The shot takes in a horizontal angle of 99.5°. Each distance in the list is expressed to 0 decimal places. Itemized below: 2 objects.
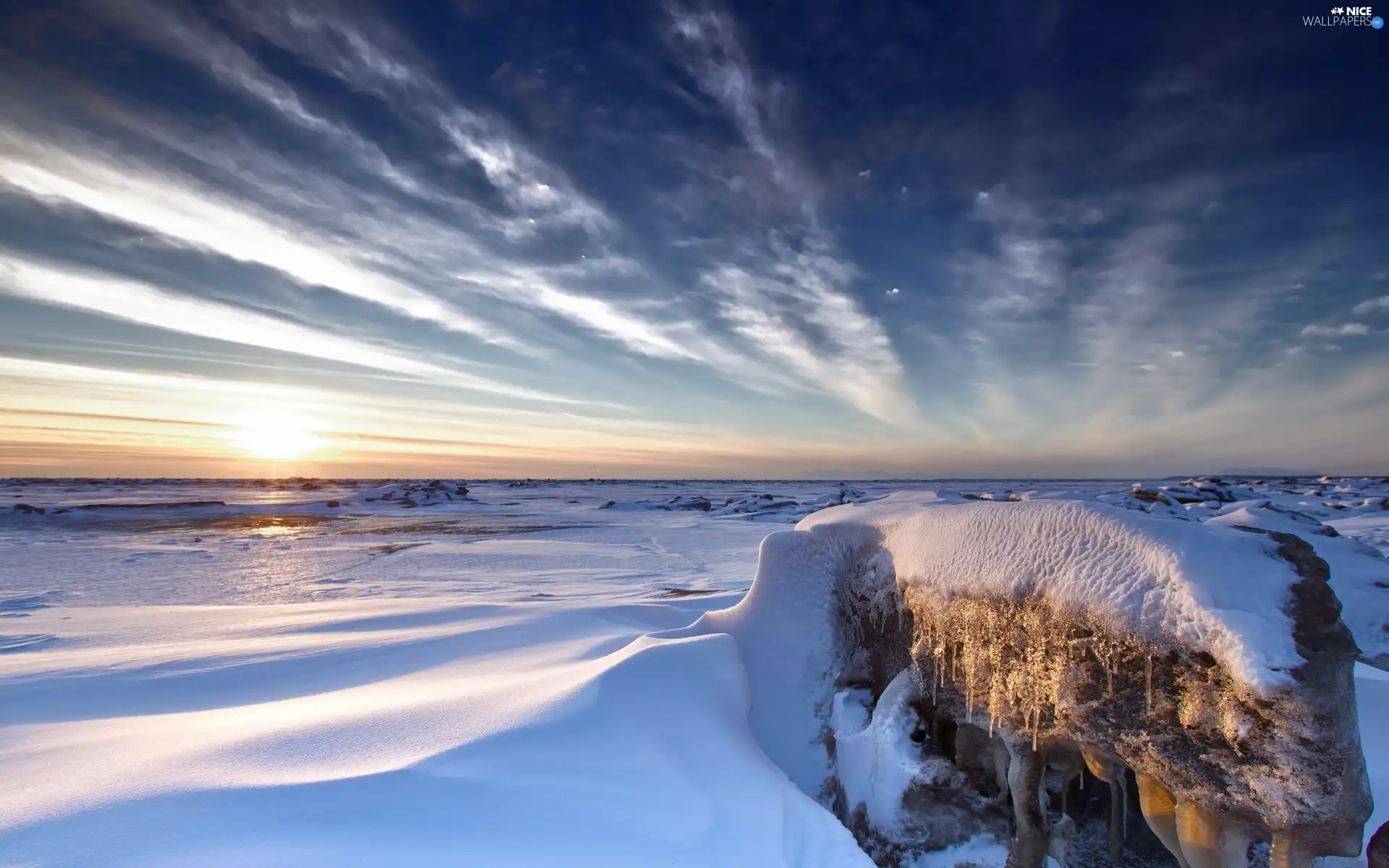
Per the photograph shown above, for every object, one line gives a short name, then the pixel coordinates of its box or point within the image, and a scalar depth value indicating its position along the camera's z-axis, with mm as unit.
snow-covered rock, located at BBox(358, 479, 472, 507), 29047
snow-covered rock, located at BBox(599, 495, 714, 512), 27141
